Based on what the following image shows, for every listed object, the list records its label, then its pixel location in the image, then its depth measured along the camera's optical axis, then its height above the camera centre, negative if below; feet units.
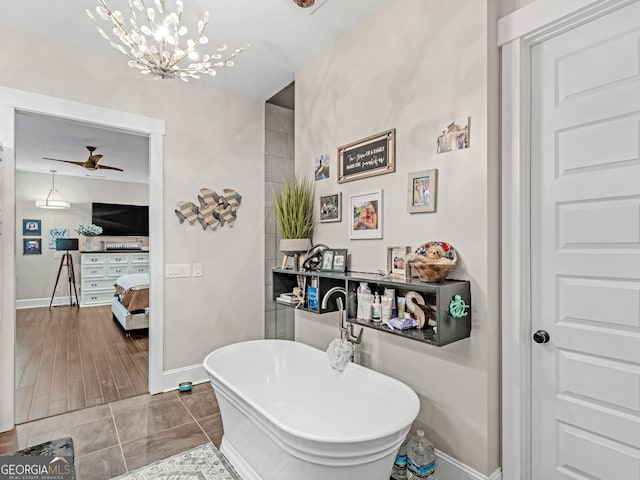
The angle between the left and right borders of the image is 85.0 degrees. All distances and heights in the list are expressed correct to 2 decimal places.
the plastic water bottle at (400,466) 6.08 -3.95
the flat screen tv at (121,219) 24.07 +1.47
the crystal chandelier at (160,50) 5.16 +2.98
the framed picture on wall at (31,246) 21.81 -0.45
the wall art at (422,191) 6.28 +0.92
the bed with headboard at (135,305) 15.34 -2.94
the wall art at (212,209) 10.45 +0.95
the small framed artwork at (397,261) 6.61 -0.41
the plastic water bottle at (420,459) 5.87 -3.73
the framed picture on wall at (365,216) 7.37 +0.54
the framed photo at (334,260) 7.92 -0.47
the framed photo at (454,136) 5.84 +1.80
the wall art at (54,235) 22.58 +0.26
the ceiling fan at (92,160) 16.79 +3.92
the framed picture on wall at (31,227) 21.89 +0.75
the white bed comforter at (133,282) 15.61 -2.02
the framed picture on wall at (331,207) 8.40 +0.81
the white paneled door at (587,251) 4.66 -0.14
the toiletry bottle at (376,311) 6.74 -1.37
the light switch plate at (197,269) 10.64 -0.92
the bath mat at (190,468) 6.40 -4.35
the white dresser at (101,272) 22.67 -2.19
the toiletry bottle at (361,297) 6.95 -1.14
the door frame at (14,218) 7.84 +0.72
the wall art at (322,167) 8.79 +1.87
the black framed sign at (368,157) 7.11 +1.82
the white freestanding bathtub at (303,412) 4.66 -2.99
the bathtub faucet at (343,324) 7.35 -1.81
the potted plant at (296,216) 8.98 +0.63
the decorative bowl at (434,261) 5.65 -0.35
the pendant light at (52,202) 21.38 +2.32
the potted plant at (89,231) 23.25 +0.54
